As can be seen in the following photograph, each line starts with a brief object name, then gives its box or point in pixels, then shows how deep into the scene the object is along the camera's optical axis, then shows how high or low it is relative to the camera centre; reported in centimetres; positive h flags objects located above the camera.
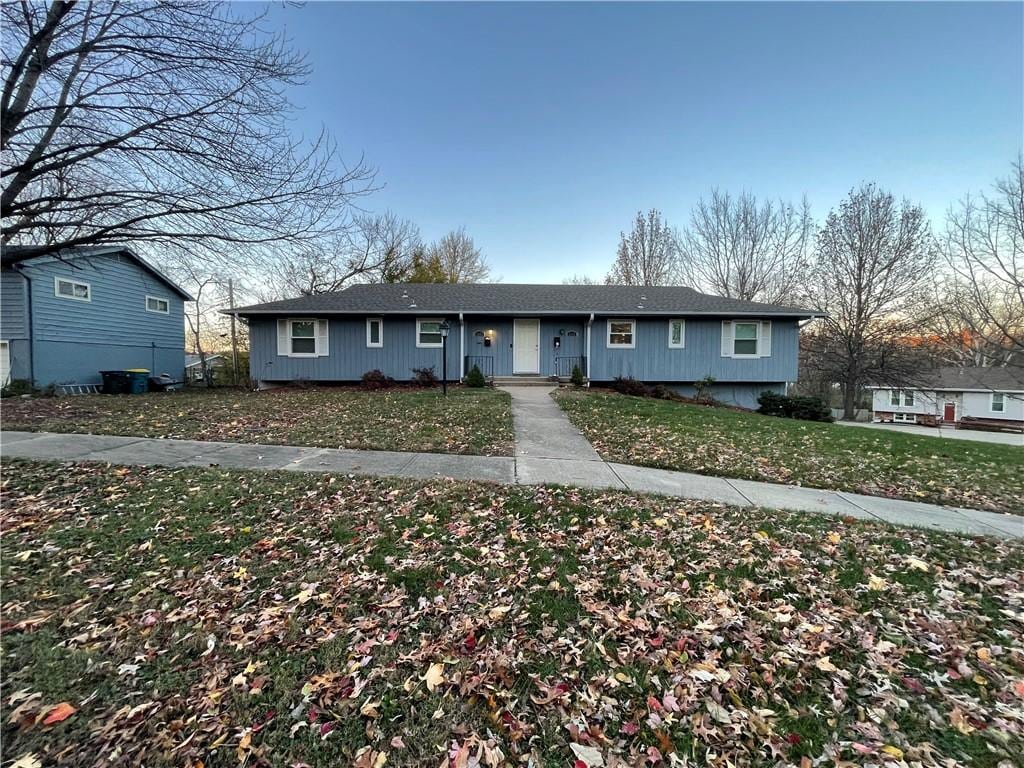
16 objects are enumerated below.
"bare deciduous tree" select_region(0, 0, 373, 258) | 639 +384
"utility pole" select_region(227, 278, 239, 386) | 2123 -7
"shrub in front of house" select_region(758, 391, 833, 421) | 1427 -151
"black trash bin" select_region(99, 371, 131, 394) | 1452 -64
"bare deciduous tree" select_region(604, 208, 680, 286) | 2848 +770
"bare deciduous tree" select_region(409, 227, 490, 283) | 2902 +755
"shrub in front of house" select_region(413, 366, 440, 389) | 1438 -53
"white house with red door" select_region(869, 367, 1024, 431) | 2650 -237
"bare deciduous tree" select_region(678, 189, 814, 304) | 2500 +748
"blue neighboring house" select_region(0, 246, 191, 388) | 1273 +160
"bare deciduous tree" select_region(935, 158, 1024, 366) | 1891 +465
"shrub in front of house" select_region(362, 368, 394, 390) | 1430 -60
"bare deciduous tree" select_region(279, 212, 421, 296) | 2488 +648
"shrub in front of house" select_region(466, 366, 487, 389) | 1396 -51
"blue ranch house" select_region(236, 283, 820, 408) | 1502 +87
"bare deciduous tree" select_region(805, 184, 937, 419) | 2130 +443
